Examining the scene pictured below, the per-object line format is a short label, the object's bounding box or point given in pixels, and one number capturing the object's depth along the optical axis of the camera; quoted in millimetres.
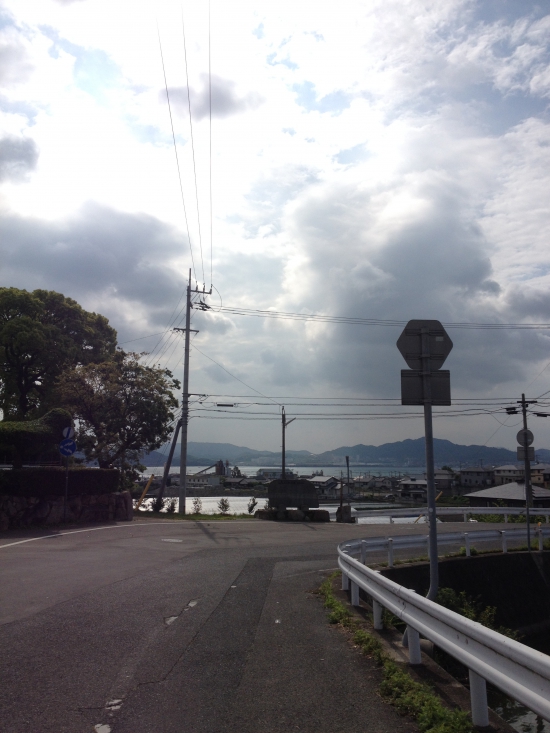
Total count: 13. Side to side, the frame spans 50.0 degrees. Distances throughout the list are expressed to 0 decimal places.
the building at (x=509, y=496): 39062
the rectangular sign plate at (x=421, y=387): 7684
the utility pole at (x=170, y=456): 36344
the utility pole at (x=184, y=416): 32938
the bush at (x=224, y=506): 35706
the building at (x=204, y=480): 94156
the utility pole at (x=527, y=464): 15828
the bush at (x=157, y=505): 33875
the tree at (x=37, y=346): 31531
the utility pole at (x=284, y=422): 43312
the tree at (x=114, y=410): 31094
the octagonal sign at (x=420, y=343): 7848
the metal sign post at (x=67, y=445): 18812
